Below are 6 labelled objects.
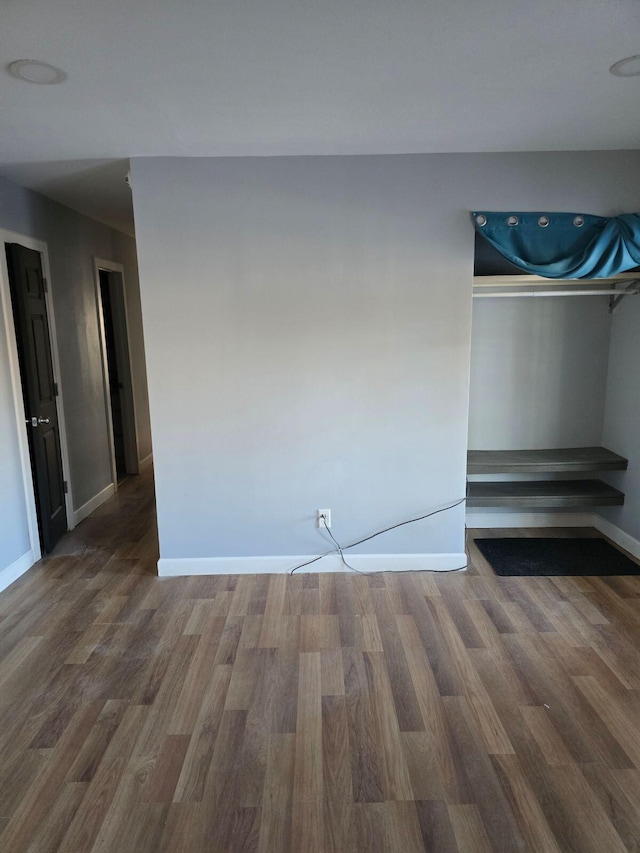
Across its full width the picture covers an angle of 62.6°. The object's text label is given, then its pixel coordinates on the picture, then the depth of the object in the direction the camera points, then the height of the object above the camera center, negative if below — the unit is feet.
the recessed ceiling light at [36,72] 6.10 +3.13
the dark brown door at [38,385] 11.25 -1.06
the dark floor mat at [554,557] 10.91 -4.90
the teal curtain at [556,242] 9.78 +1.61
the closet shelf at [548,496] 11.68 -3.67
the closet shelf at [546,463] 11.66 -2.95
